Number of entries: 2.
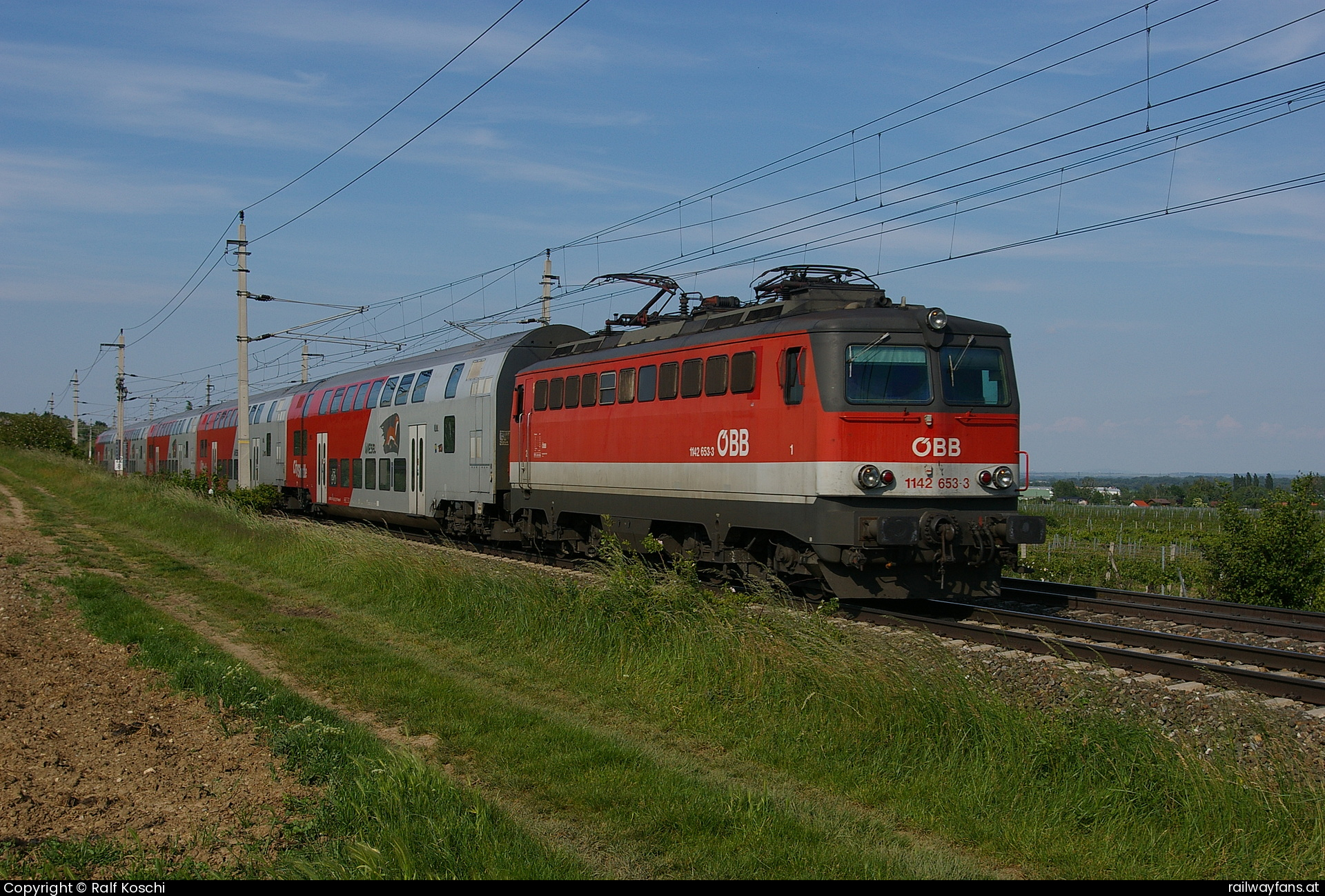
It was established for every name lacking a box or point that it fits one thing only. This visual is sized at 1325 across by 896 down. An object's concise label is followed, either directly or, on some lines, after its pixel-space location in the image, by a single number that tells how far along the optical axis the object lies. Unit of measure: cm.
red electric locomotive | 1209
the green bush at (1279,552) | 1584
